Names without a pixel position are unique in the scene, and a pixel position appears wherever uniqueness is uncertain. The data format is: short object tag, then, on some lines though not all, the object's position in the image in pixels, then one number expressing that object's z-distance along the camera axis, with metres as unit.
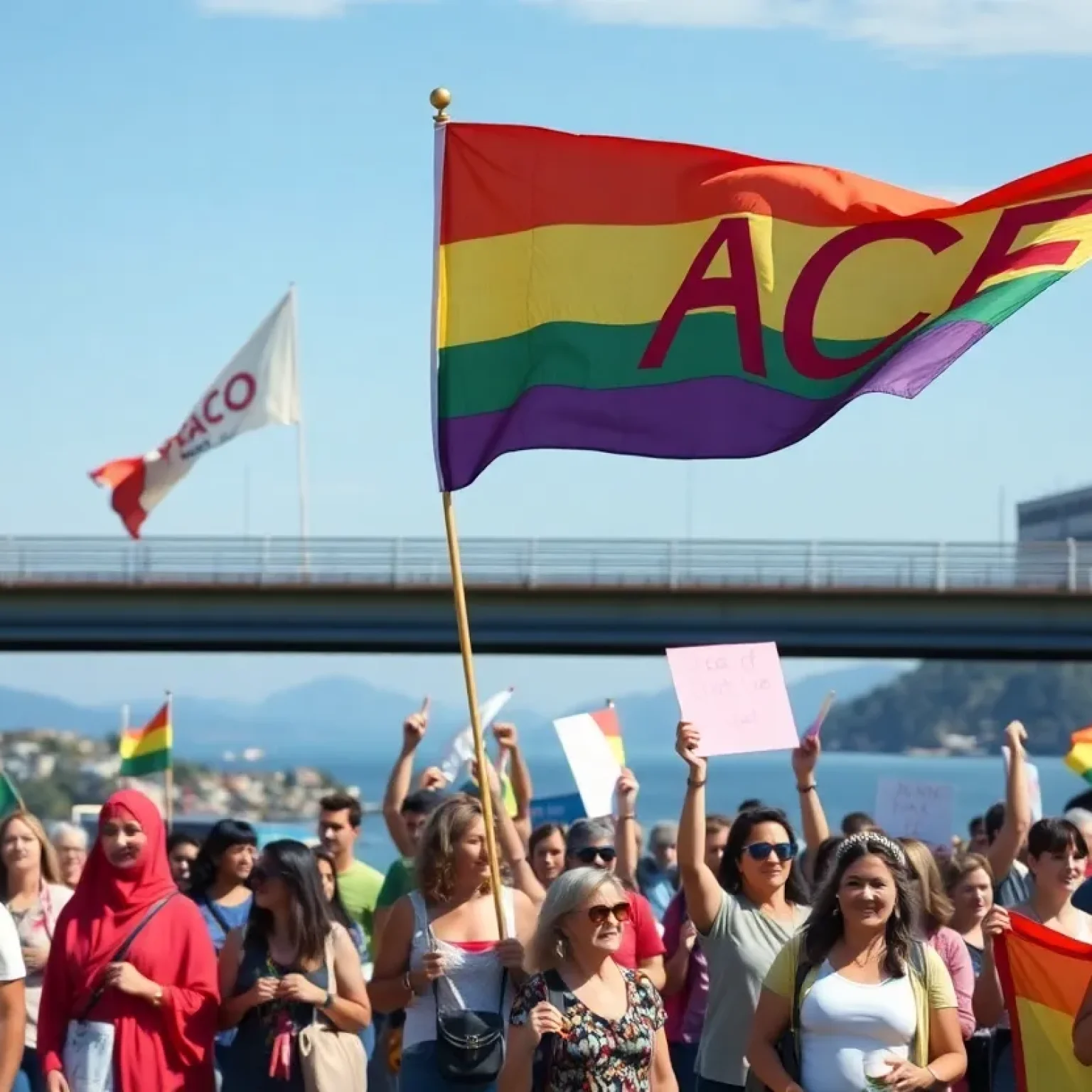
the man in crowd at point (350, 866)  11.64
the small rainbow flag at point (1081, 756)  16.52
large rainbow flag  9.34
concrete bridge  42.59
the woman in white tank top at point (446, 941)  8.56
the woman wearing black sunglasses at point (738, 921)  8.93
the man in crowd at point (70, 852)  12.31
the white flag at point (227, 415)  34.25
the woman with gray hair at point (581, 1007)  7.64
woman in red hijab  8.55
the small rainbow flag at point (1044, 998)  8.30
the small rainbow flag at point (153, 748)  20.19
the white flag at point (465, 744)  14.77
